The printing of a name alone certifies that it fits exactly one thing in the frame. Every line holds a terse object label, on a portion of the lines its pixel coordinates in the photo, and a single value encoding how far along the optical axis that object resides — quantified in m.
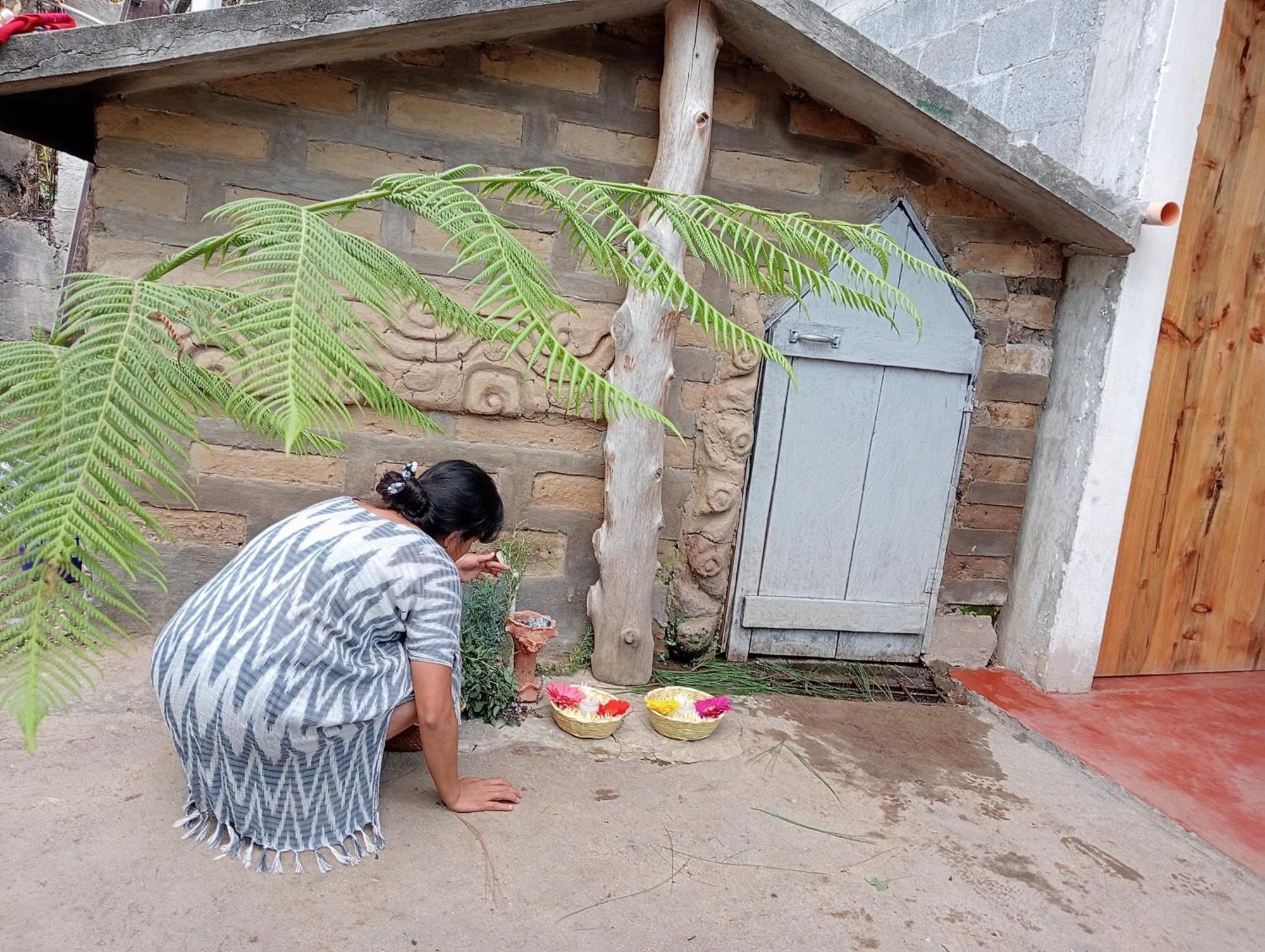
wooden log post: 3.09
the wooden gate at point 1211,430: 3.61
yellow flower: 3.07
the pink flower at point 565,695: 3.04
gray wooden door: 3.61
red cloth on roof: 2.47
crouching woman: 2.00
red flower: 3.03
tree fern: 0.69
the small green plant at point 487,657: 3.00
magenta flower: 3.06
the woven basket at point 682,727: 2.99
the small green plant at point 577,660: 3.45
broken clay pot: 3.11
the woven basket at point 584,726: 2.93
